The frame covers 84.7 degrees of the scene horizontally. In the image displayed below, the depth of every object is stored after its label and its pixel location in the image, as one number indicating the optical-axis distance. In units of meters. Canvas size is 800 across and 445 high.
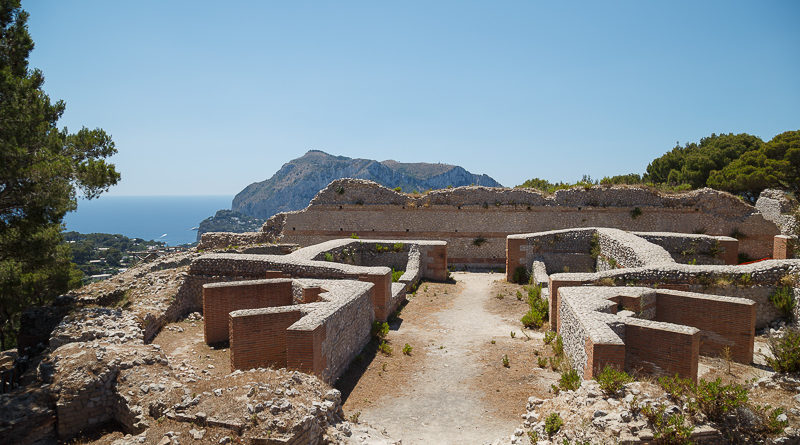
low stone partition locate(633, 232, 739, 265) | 14.67
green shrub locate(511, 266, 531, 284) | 16.28
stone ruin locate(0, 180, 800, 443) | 6.89
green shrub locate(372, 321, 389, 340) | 10.35
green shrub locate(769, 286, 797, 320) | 10.26
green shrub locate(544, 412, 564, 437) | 5.56
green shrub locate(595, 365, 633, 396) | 5.60
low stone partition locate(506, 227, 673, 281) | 16.30
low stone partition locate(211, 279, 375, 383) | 7.20
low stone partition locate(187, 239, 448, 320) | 11.73
